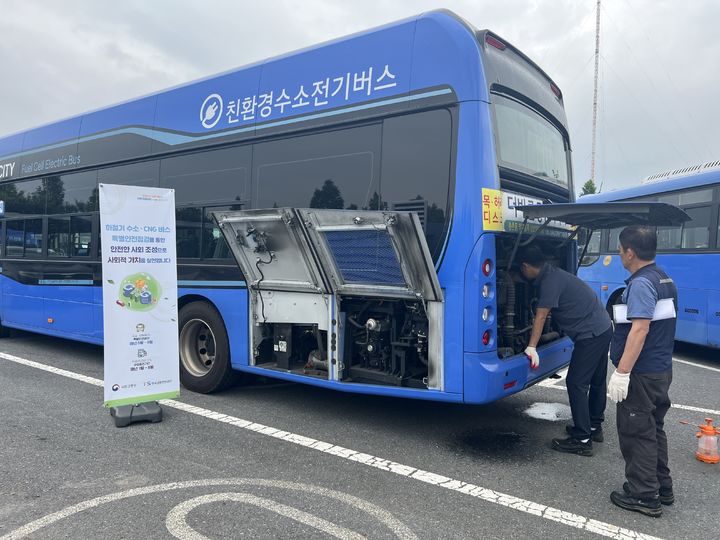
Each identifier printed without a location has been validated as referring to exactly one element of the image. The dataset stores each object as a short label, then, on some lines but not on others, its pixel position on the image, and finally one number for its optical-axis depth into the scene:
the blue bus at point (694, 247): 8.21
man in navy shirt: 4.39
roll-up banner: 4.82
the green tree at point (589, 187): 32.43
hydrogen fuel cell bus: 4.15
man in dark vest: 3.40
